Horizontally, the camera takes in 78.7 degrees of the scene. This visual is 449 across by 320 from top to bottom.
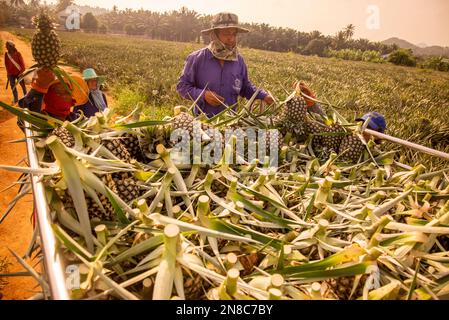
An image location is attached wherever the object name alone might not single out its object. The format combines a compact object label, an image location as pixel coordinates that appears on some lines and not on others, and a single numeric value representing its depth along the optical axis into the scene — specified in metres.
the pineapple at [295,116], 1.90
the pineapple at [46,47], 1.54
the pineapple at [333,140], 1.91
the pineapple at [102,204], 0.97
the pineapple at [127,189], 1.13
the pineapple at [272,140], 1.65
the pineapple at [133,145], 1.38
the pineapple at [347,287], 0.87
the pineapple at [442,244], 1.13
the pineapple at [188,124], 1.36
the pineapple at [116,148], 1.18
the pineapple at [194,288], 0.83
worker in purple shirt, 2.72
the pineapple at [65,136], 1.08
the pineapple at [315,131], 1.96
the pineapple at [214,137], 1.39
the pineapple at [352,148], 1.83
